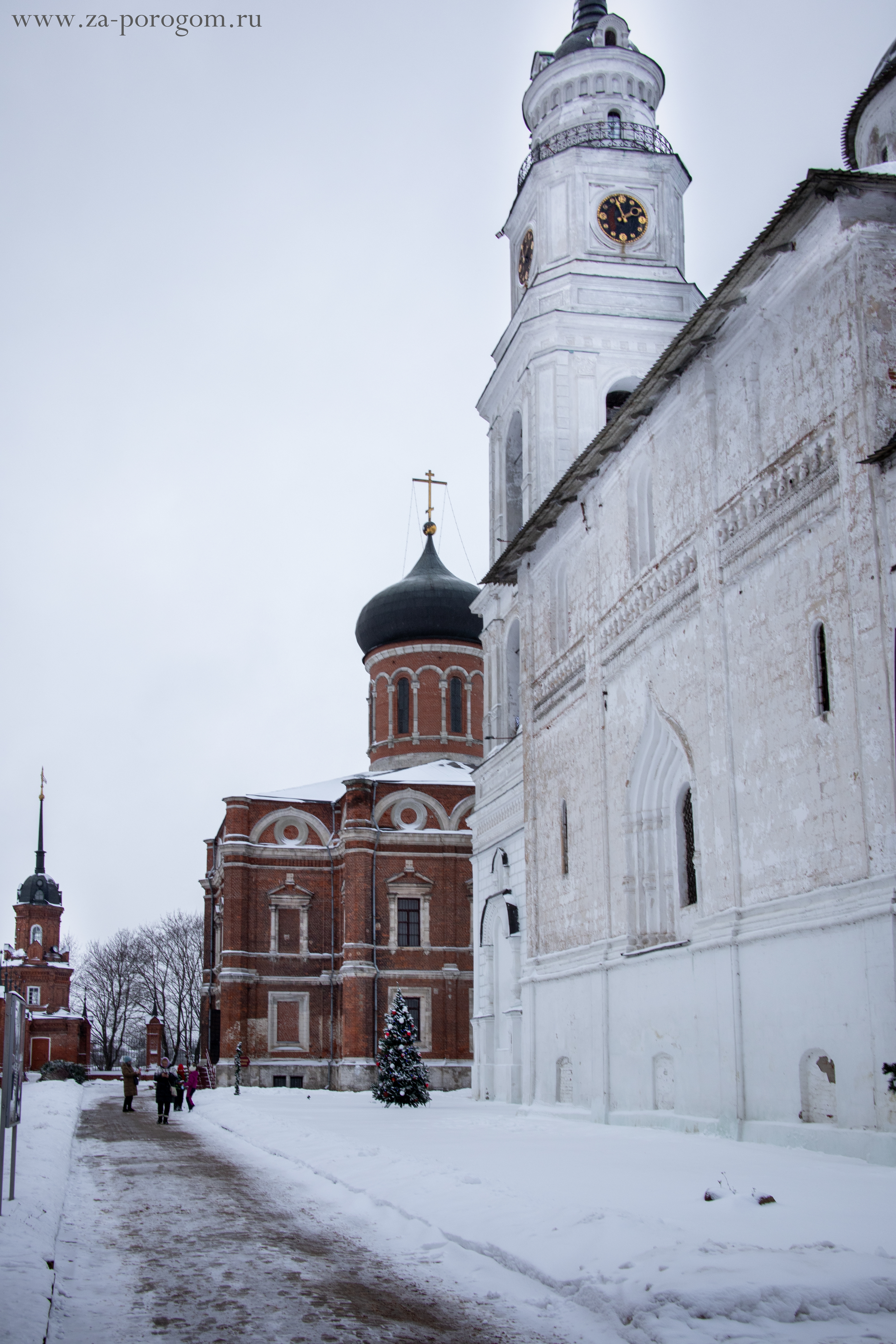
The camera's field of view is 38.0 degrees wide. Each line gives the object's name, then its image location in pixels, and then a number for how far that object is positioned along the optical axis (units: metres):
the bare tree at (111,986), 80.75
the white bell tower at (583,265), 27.12
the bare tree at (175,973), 76.44
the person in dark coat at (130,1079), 27.23
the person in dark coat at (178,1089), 26.77
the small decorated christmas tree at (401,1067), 25.84
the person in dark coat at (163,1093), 23.84
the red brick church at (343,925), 40.22
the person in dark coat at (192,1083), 27.94
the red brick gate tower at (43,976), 58.28
